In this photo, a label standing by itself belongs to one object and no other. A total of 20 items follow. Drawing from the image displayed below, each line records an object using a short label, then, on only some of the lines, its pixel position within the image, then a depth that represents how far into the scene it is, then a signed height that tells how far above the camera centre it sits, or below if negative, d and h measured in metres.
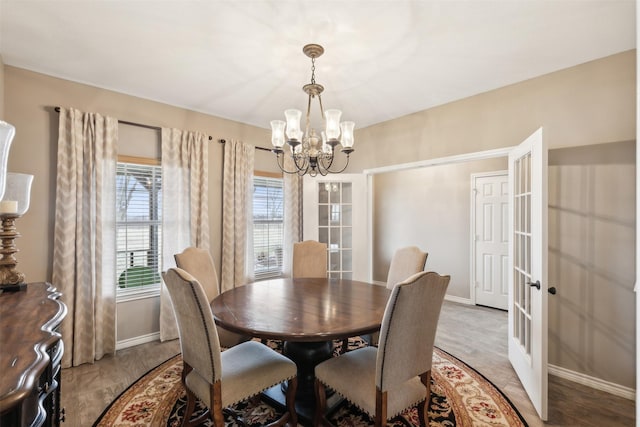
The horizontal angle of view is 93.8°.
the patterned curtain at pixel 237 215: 3.65 -0.01
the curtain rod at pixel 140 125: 3.00 +0.92
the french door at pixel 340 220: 4.11 -0.08
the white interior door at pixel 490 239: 4.33 -0.36
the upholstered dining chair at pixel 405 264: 2.61 -0.44
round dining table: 1.64 -0.63
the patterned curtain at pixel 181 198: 3.20 +0.17
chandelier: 2.06 +0.58
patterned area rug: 1.91 -1.33
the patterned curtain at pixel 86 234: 2.61 -0.18
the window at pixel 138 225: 3.04 -0.12
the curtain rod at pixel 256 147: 3.68 +0.90
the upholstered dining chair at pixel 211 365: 1.47 -0.86
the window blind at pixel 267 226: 4.13 -0.17
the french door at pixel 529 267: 1.97 -0.39
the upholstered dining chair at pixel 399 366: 1.42 -0.77
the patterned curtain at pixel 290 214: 4.30 +0.00
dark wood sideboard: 0.79 -0.44
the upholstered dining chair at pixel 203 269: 2.27 -0.47
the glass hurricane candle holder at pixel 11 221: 1.66 -0.04
